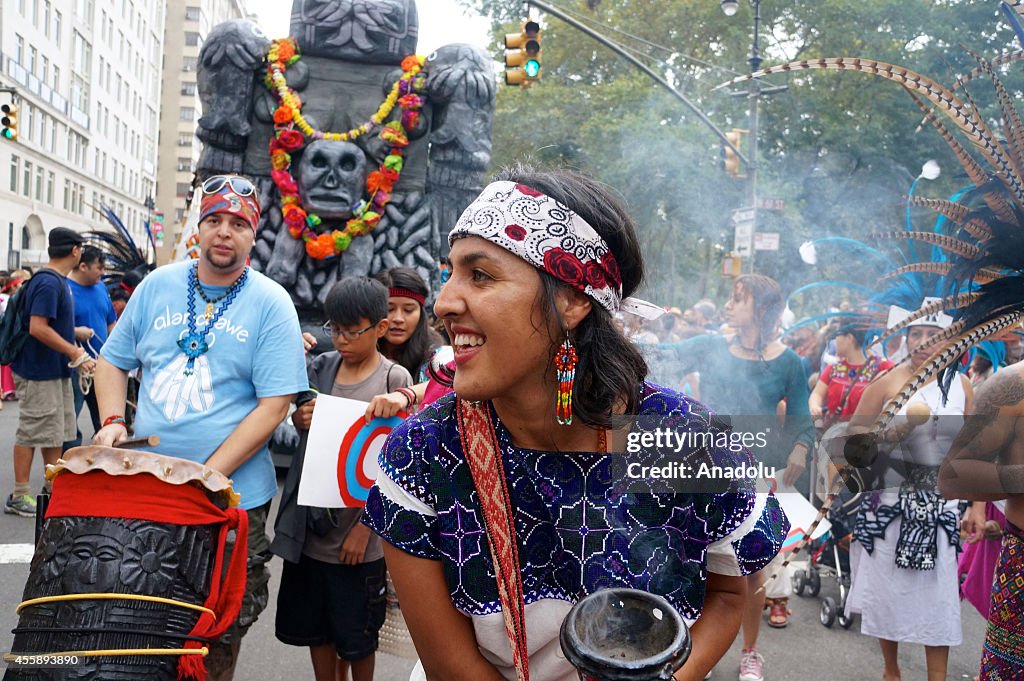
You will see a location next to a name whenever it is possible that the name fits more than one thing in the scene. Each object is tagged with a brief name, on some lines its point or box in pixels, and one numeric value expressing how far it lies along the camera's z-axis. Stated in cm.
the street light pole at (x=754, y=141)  1494
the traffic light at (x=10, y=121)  1780
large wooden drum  230
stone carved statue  855
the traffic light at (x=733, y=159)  1559
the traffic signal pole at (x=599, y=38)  1091
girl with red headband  434
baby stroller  491
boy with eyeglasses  348
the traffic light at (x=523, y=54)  1215
